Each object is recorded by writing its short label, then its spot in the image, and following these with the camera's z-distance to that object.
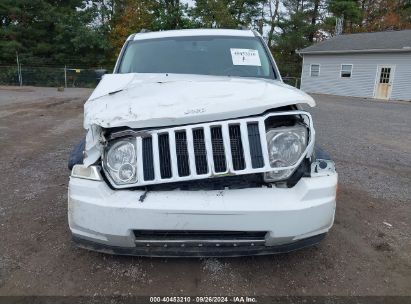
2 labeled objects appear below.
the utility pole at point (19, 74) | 25.49
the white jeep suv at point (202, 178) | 2.13
